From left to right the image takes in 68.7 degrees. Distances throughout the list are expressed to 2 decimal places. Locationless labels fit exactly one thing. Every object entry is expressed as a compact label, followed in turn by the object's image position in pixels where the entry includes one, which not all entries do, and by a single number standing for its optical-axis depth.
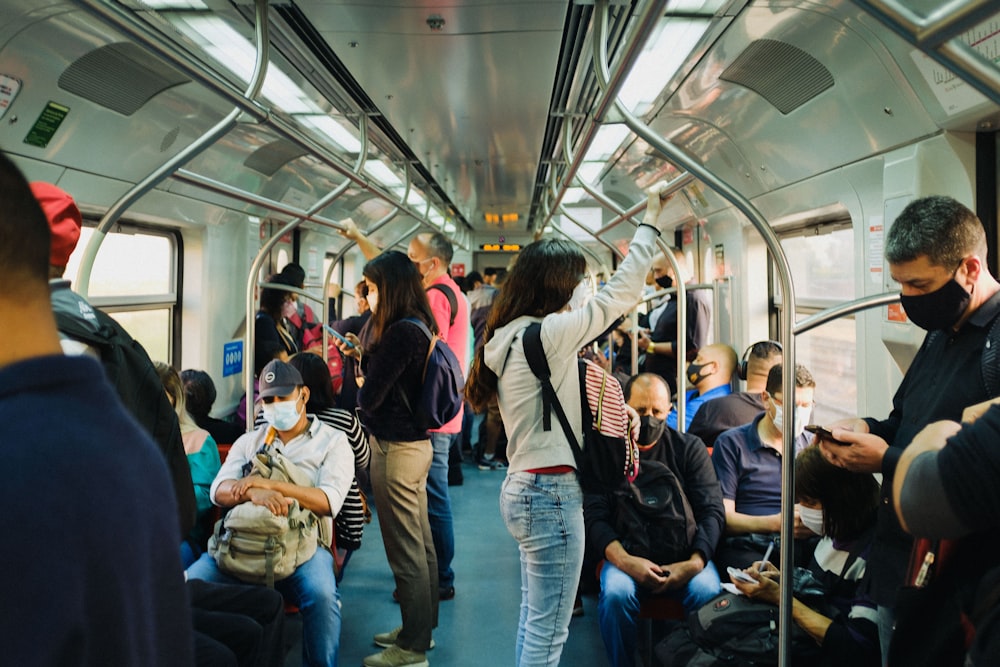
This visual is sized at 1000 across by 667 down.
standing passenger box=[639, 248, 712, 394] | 5.87
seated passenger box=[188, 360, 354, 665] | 2.90
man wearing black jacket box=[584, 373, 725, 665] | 2.83
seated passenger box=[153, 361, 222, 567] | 3.38
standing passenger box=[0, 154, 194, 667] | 0.63
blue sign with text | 6.07
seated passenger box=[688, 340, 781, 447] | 3.92
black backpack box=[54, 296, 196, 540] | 1.57
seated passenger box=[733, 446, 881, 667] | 2.21
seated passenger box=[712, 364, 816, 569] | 3.07
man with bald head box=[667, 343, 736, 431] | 4.81
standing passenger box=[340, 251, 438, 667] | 3.01
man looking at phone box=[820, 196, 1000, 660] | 1.65
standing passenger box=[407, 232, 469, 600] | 3.84
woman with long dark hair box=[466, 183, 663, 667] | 2.15
